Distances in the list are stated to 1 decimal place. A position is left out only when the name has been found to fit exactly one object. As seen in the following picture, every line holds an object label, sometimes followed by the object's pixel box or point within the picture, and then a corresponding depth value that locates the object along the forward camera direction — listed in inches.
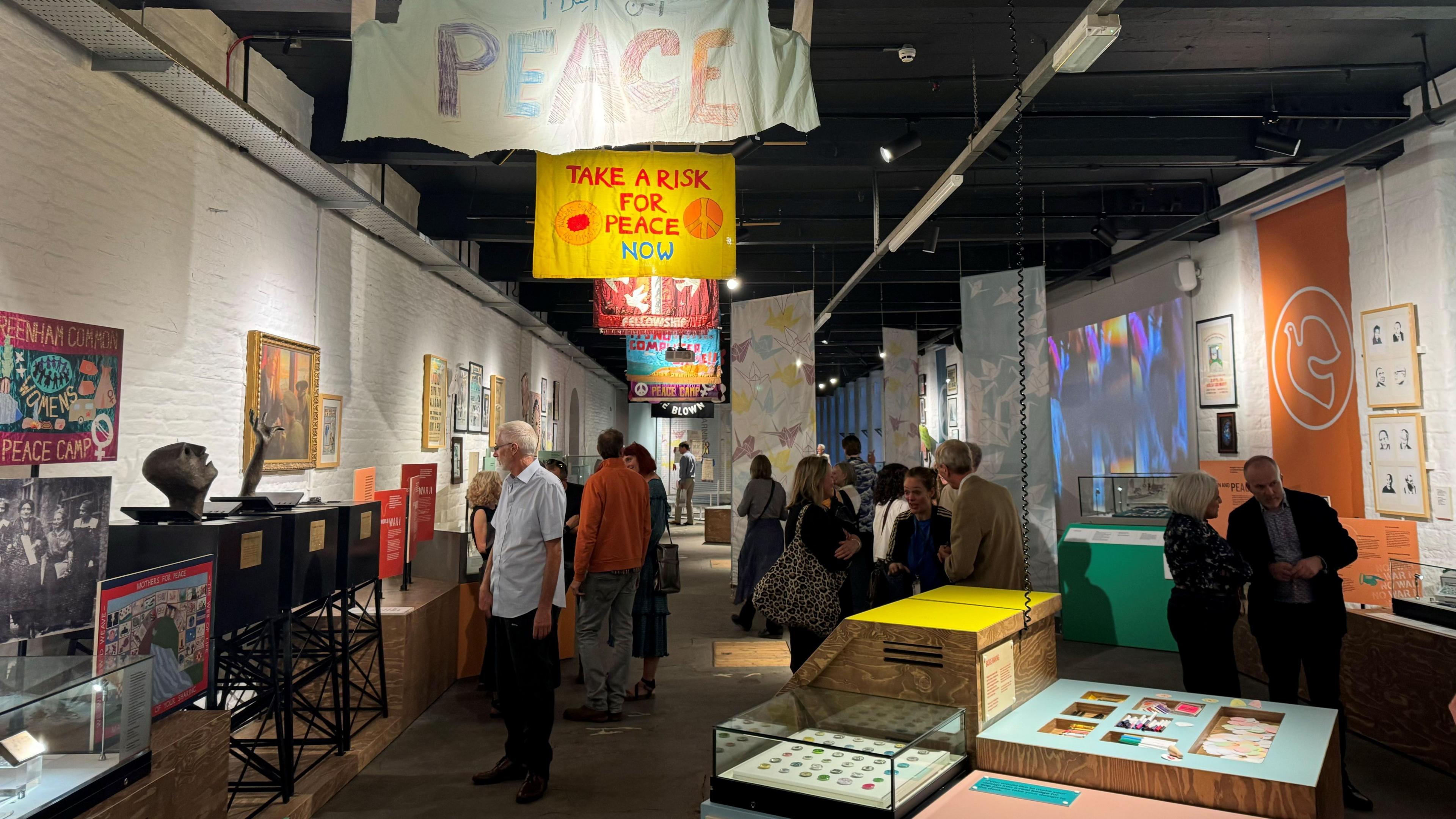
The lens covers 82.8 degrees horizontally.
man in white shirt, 156.6
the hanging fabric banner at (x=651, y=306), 321.1
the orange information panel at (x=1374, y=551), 206.1
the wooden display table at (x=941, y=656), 94.0
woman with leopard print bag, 176.4
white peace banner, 137.7
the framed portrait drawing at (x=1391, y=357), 224.8
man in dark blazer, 151.0
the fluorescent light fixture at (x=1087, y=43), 128.6
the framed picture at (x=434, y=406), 321.7
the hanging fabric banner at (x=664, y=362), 476.7
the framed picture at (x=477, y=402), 390.9
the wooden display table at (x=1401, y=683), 167.8
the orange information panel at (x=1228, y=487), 290.2
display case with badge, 82.3
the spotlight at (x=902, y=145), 238.4
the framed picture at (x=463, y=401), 368.8
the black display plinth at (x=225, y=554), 122.2
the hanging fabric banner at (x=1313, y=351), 252.5
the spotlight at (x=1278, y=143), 238.5
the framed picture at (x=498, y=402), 432.1
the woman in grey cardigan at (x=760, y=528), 269.6
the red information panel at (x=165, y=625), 99.8
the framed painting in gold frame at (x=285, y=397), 196.9
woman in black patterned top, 155.8
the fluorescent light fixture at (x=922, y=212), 220.2
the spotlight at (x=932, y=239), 339.3
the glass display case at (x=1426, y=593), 175.6
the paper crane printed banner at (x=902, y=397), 519.5
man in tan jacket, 179.8
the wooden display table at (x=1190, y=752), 78.7
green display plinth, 278.5
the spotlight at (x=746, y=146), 226.8
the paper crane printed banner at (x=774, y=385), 353.1
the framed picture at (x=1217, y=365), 308.0
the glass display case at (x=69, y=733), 75.7
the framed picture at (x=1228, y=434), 306.0
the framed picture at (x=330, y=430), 234.1
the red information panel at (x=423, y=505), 243.3
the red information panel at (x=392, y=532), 219.3
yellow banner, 197.5
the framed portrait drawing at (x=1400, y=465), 222.8
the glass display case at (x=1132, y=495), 309.3
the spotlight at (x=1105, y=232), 331.9
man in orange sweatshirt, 193.6
